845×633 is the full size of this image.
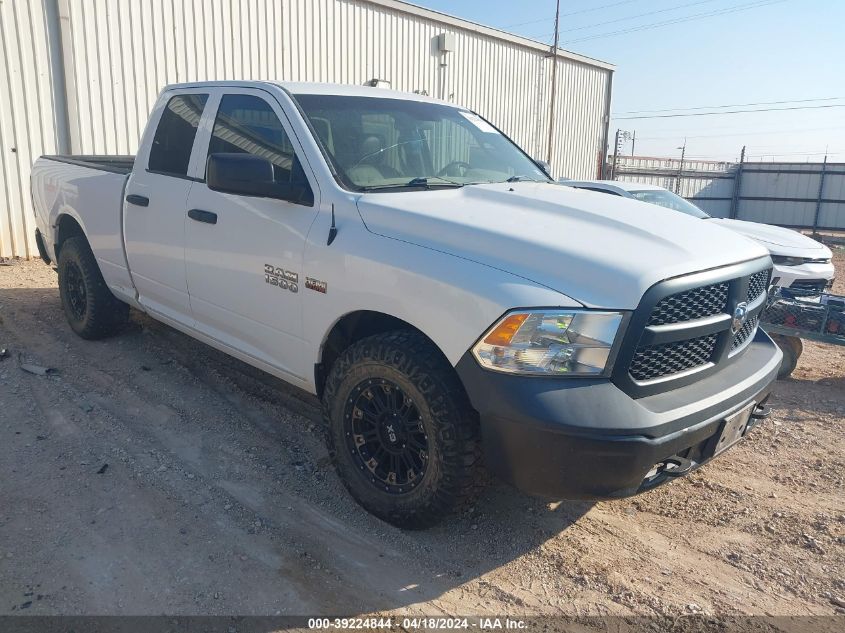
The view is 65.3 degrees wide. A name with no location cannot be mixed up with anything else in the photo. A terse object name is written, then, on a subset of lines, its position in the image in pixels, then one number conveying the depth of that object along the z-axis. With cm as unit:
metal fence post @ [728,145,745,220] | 2195
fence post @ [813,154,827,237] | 2080
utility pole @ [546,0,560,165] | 1814
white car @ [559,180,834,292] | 695
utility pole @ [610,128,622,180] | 2064
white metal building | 911
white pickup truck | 250
